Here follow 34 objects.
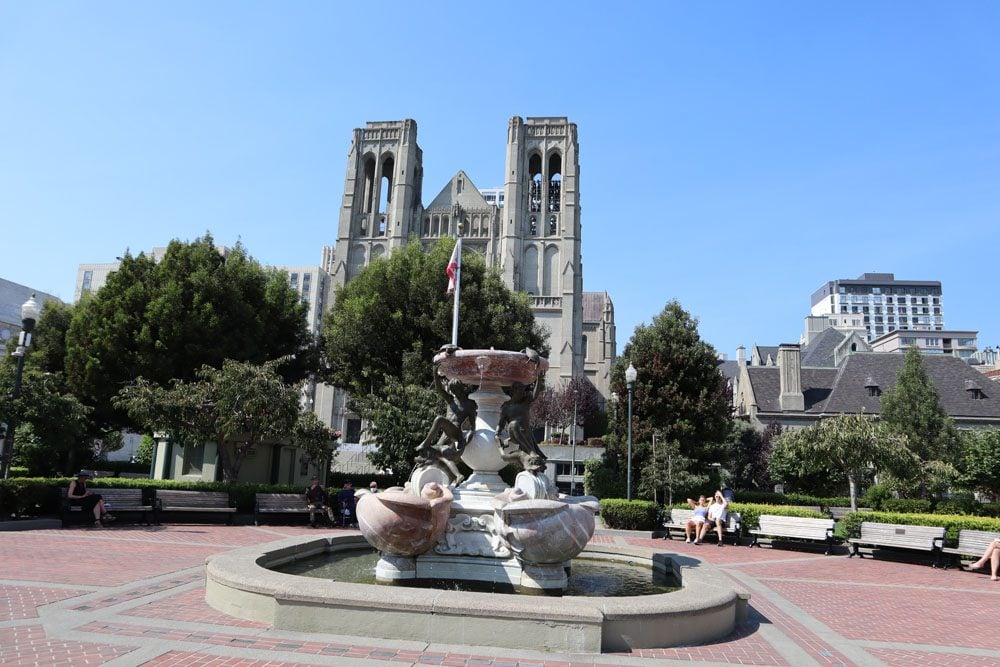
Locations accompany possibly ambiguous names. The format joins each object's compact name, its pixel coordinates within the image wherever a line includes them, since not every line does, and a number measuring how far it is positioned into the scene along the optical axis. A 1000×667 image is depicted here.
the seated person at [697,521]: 17.27
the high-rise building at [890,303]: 153.62
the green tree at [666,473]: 24.83
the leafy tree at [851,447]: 22.14
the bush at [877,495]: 28.84
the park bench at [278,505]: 17.44
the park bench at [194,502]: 16.09
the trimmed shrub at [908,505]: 23.86
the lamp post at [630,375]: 20.74
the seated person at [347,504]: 17.88
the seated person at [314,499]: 17.42
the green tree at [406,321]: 32.59
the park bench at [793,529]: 15.83
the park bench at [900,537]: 14.20
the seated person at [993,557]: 12.42
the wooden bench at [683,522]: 17.42
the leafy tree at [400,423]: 23.84
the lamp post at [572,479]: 46.49
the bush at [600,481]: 27.31
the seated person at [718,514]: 17.03
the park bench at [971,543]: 13.71
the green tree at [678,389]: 29.97
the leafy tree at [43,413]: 18.58
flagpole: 23.36
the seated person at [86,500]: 14.59
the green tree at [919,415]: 34.75
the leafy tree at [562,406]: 54.41
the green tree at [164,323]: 28.05
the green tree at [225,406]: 19.61
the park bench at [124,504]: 15.21
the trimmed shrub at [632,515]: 19.28
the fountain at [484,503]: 7.96
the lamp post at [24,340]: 15.07
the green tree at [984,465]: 31.00
